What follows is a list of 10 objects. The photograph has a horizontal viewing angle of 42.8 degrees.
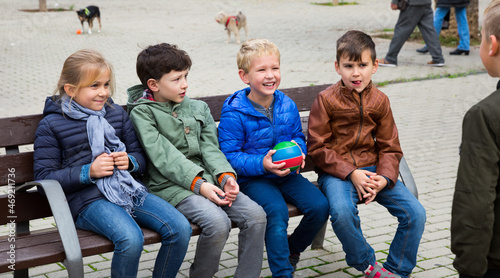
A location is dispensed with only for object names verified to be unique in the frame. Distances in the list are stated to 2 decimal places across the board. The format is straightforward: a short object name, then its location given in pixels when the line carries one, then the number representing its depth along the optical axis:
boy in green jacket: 3.36
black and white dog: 17.09
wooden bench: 2.94
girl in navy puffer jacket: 3.18
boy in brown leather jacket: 3.59
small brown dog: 15.47
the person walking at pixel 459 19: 12.45
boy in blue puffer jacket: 3.52
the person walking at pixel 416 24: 11.12
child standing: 2.25
